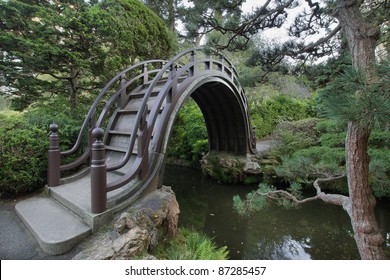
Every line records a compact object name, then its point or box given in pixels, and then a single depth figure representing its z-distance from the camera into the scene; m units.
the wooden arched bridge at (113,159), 2.50
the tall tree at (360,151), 1.94
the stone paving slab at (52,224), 2.25
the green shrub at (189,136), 9.27
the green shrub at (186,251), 2.46
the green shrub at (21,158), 3.30
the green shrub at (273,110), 11.33
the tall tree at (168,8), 11.34
